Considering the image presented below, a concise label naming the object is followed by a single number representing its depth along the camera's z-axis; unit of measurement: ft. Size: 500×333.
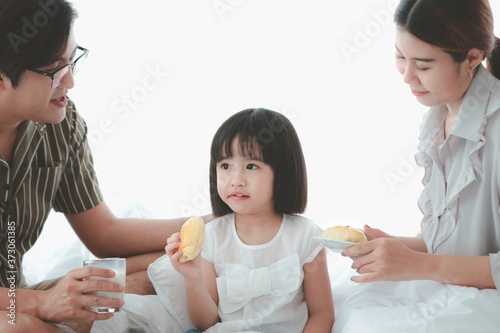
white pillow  6.01
